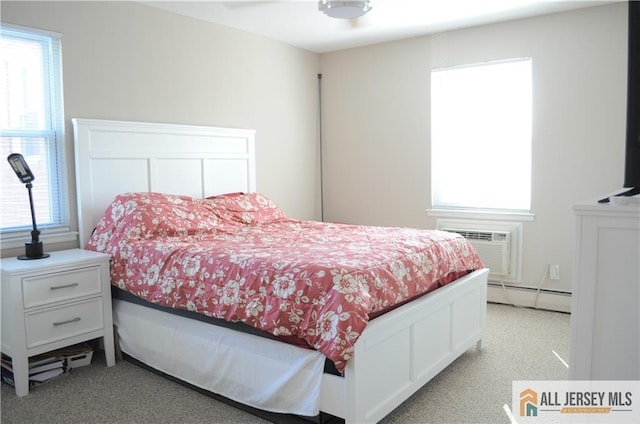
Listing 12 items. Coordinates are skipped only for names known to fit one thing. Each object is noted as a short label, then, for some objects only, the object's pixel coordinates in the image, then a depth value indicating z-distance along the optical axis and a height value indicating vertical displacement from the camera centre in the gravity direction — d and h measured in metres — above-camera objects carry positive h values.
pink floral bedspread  2.20 -0.44
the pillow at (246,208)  3.88 -0.24
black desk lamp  2.92 -0.02
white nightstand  2.67 -0.70
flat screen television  1.68 +0.27
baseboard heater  4.14 -1.02
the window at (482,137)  4.28 +0.33
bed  2.20 -0.73
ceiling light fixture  3.29 +1.09
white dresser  1.64 -0.39
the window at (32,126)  3.09 +0.33
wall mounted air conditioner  4.31 -0.62
